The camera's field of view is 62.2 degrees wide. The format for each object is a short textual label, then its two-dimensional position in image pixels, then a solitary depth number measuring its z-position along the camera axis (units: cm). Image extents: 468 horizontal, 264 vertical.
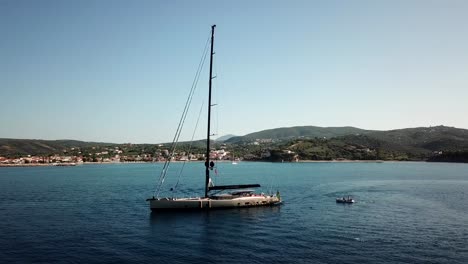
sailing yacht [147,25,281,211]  6113
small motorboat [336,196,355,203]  7531
